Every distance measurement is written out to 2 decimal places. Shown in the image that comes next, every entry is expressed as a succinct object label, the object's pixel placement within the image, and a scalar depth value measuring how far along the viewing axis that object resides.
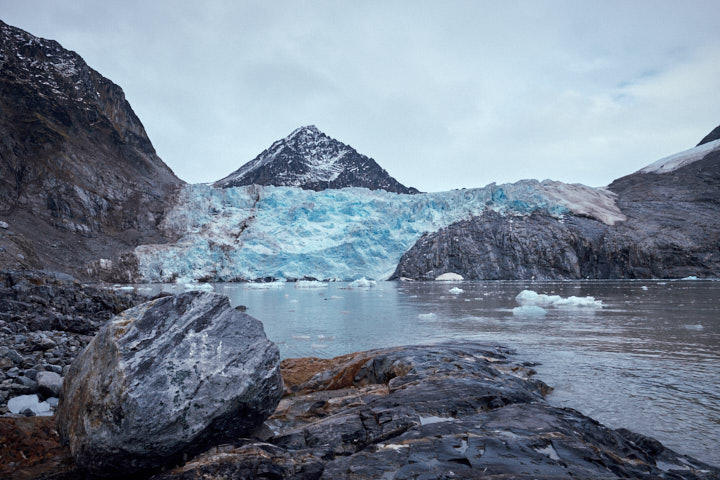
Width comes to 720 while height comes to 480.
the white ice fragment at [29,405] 4.15
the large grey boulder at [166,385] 2.96
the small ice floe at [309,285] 47.31
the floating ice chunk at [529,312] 16.89
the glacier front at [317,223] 57.59
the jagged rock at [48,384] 4.67
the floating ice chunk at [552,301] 19.98
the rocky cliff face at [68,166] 47.22
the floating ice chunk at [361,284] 44.97
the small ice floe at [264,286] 44.62
